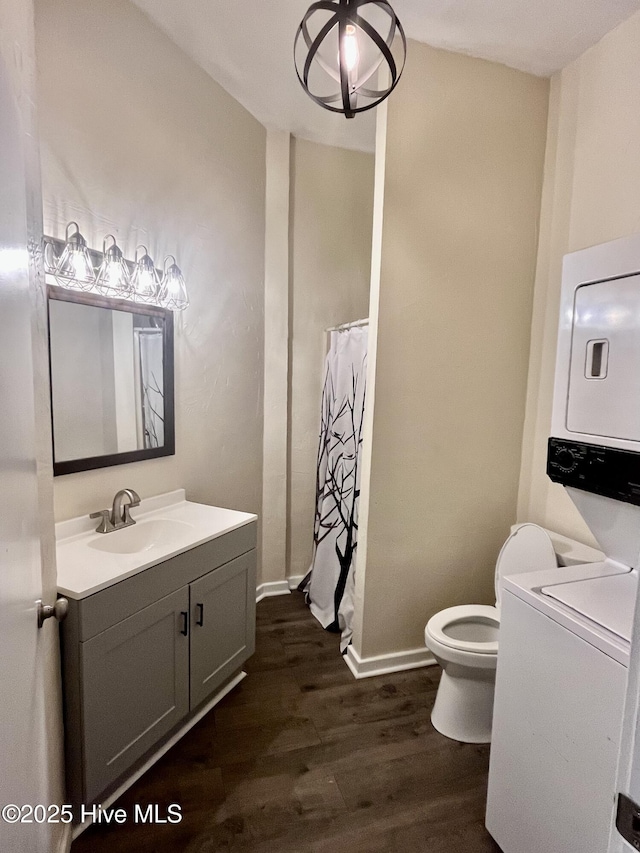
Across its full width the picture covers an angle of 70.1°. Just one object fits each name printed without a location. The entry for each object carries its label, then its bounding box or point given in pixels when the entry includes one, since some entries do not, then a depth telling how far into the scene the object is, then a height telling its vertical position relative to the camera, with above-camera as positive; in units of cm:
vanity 135 -87
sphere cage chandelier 117 +88
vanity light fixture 162 +40
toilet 175 -107
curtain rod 235 +30
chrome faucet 180 -56
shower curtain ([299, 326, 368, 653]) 247 -59
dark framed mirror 166 -2
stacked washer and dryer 108 -58
